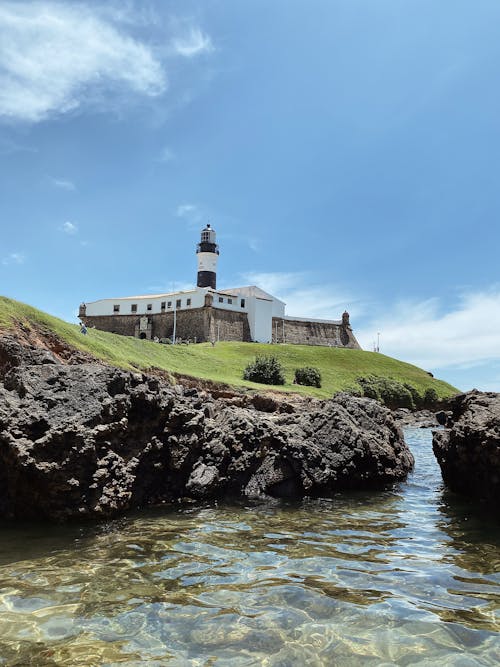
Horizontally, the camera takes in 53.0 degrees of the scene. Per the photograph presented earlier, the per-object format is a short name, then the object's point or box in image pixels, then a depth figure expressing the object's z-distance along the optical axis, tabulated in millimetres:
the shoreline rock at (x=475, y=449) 9959
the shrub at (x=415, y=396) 77312
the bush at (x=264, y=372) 56250
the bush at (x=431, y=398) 76919
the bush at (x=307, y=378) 64750
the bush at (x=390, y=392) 72875
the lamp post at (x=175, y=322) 93875
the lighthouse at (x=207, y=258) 109188
